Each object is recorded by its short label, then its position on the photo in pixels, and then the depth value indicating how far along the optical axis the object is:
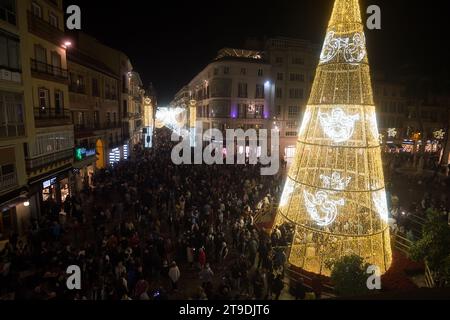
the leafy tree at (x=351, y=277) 8.54
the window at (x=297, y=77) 44.41
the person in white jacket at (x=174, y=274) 11.18
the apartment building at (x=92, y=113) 26.34
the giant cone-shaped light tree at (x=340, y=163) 11.79
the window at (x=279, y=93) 44.41
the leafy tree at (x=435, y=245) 9.95
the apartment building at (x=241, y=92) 44.06
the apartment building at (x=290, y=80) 44.03
